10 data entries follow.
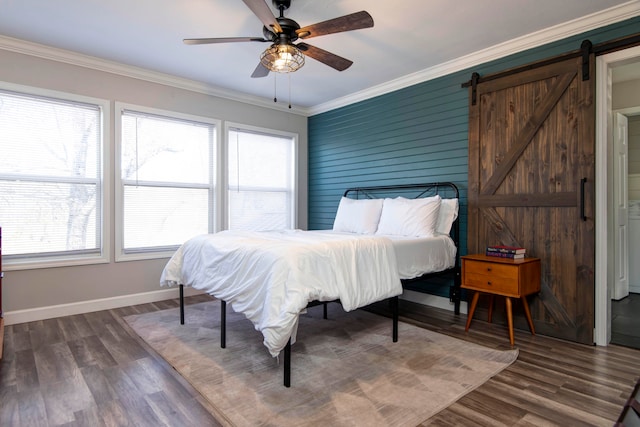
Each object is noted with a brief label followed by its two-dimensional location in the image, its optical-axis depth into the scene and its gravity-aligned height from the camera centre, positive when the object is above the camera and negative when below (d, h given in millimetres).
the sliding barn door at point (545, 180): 2938 +273
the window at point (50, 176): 3447 +364
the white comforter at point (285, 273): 2115 -452
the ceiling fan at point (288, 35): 2283 +1263
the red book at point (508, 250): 3004 -350
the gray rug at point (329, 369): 1920 -1109
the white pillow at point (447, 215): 3672 -54
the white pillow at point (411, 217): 3572 -76
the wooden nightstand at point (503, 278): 2849 -582
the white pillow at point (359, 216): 4131 -72
